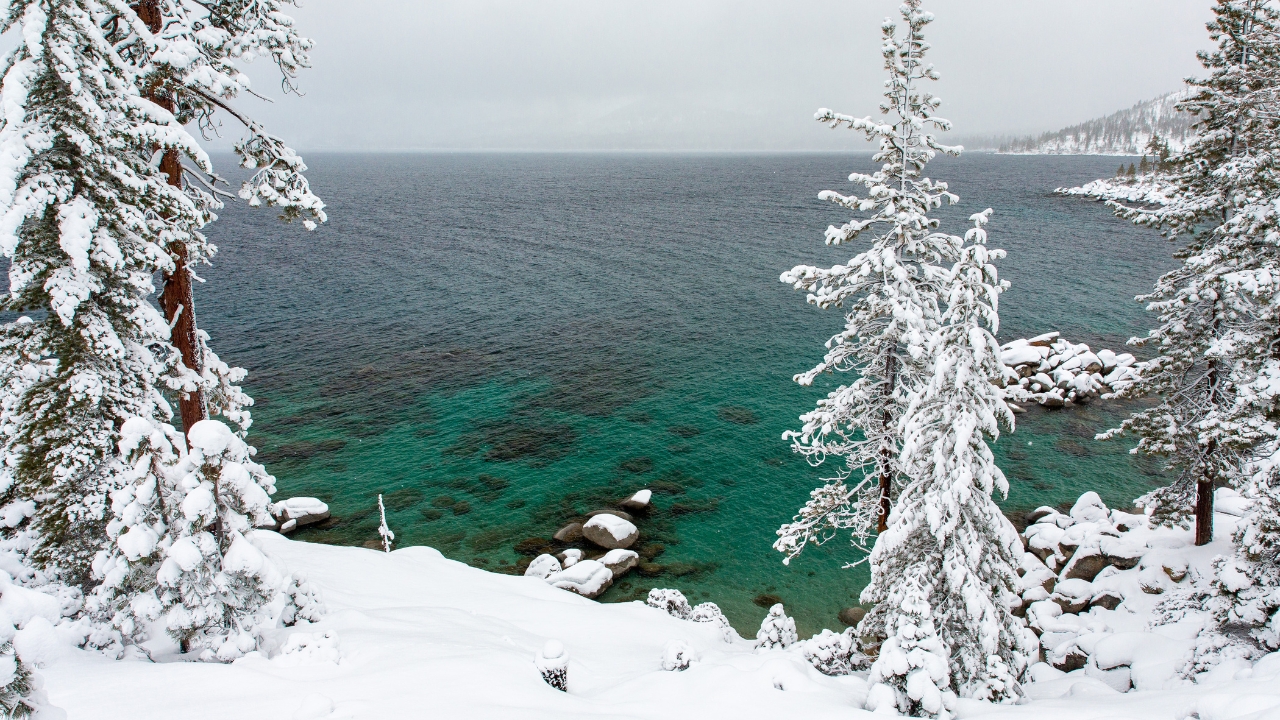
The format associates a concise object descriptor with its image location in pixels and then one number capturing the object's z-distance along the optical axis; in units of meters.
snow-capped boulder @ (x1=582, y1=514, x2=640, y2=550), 30.88
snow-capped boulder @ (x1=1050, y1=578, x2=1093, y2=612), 24.20
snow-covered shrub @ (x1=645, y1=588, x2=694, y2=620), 24.45
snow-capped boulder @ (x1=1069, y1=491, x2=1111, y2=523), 29.81
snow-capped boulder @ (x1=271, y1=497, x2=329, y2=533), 31.22
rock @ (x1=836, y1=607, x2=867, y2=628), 26.00
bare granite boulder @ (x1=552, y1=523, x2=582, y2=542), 31.39
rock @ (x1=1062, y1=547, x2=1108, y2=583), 25.75
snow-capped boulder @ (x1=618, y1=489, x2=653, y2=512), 33.56
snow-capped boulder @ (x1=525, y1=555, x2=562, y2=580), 27.84
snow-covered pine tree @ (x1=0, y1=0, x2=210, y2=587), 11.32
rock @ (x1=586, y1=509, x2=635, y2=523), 32.59
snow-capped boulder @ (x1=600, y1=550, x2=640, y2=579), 29.25
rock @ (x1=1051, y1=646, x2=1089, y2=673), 19.77
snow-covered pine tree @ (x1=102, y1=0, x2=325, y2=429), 12.03
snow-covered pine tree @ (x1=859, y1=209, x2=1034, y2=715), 12.90
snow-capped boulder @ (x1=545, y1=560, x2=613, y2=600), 27.14
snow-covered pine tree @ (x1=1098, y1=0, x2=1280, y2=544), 18.47
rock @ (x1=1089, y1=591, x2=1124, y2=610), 23.17
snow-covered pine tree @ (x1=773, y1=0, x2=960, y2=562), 16.67
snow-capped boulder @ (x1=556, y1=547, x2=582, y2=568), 29.39
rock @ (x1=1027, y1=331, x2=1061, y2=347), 49.97
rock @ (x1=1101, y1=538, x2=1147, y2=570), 25.00
